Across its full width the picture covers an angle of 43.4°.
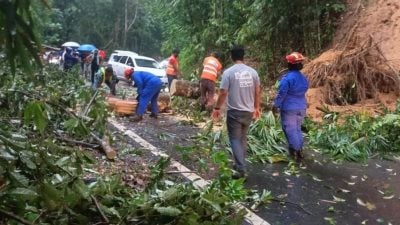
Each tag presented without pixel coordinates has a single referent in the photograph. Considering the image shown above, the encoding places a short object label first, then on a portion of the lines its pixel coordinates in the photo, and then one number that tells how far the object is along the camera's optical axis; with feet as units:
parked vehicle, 79.36
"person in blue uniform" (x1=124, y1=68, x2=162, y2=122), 36.88
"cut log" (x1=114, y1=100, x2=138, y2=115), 38.78
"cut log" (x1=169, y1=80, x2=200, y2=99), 43.73
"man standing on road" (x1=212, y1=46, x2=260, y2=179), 22.11
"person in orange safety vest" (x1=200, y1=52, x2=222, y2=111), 40.24
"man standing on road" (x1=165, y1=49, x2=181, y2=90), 54.39
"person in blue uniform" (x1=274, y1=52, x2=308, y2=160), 25.14
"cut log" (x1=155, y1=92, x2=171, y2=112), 42.98
